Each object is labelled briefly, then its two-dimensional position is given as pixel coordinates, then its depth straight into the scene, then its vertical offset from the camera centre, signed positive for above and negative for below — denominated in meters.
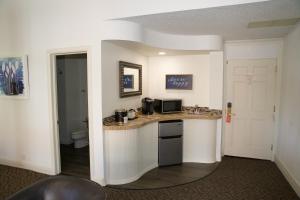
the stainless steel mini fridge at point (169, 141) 3.85 -1.07
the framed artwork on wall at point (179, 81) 4.48 +0.09
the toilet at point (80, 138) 4.81 -1.26
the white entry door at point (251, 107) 4.14 -0.45
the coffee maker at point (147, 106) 4.07 -0.42
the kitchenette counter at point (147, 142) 3.16 -1.01
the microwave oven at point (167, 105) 4.14 -0.42
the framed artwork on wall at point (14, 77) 3.56 +0.14
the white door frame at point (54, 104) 3.18 -0.32
